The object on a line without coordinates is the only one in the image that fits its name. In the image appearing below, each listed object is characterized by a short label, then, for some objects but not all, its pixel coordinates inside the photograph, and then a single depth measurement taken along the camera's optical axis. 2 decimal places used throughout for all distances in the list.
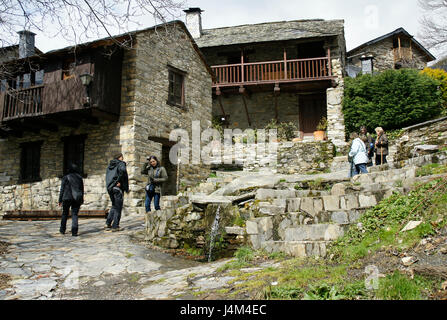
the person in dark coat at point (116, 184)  8.29
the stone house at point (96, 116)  12.37
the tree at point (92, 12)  6.20
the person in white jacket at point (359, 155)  9.23
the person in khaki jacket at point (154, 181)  9.02
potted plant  18.53
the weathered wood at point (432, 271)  3.40
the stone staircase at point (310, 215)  5.44
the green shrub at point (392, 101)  16.88
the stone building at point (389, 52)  23.70
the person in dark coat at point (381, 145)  10.66
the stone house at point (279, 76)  18.95
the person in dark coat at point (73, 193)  7.82
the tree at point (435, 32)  16.08
